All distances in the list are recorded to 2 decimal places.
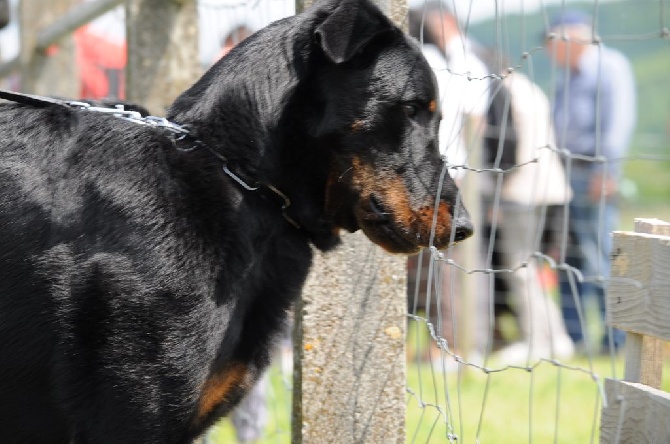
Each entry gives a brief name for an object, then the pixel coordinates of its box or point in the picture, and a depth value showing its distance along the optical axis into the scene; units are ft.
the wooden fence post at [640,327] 14.83
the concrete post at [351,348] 23.08
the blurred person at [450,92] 36.91
